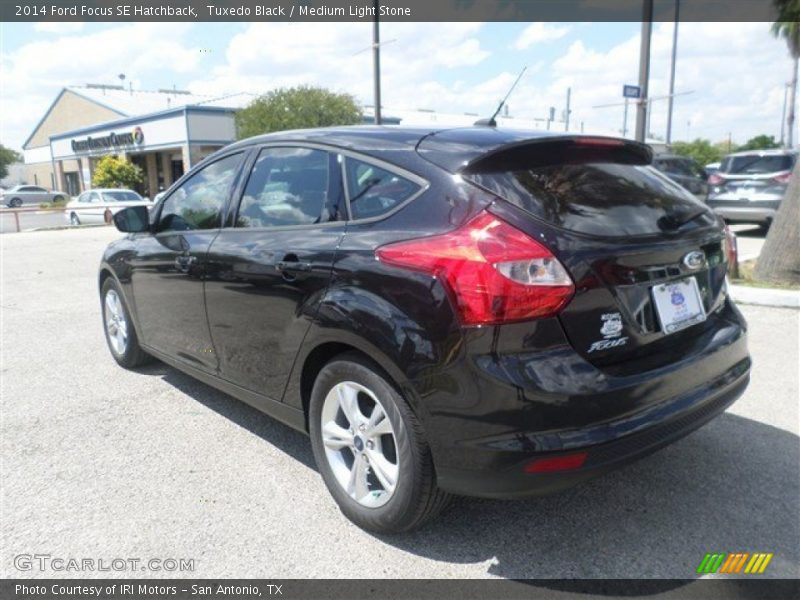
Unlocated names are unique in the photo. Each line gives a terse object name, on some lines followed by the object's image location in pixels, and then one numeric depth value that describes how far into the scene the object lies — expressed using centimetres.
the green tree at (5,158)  8594
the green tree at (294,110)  3112
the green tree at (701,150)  5421
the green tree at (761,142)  5359
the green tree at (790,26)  941
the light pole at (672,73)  2634
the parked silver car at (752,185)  1223
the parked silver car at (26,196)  4562
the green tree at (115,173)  3812
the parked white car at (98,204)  2409
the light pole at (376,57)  1524
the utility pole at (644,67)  1130
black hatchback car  228
